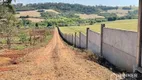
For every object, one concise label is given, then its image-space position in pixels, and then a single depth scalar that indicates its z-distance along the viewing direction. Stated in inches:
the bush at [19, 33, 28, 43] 1714.0
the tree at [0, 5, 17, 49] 824.9
